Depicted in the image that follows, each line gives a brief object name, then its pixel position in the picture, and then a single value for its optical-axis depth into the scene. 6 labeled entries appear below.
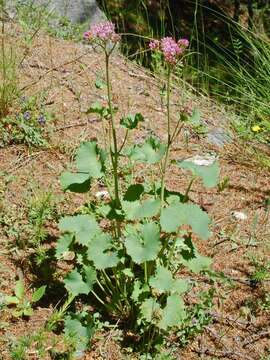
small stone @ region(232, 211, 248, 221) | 2.51
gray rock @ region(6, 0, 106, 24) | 4.29
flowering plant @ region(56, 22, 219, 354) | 1.59
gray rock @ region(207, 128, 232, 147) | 3.11
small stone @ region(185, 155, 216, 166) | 2.77
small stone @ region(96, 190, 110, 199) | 2.46
